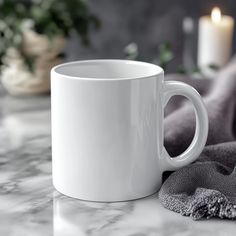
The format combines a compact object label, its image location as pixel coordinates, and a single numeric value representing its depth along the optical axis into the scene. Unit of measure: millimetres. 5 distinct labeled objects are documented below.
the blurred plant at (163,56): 924
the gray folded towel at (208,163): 524
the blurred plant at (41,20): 878
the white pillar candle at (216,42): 1062
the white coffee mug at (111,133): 531
